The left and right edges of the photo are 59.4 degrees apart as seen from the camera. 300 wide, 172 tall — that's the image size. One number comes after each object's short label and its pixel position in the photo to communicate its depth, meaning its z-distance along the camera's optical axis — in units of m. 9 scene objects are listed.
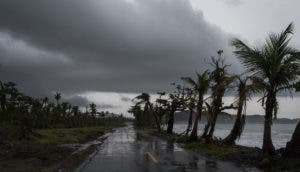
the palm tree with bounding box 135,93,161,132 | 43.49
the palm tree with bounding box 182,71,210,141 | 21.38
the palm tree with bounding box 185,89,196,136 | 25.47
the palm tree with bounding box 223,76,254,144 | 15.49
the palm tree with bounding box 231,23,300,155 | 11.29
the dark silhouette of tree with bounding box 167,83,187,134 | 33.78
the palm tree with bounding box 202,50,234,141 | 18.47
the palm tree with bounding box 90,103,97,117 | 105.28
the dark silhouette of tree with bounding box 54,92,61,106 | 76.58
